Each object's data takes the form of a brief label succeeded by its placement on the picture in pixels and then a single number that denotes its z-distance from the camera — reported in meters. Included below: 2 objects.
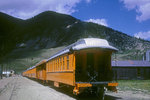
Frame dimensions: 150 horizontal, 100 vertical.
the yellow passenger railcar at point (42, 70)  17.66
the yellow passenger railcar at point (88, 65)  8.59
